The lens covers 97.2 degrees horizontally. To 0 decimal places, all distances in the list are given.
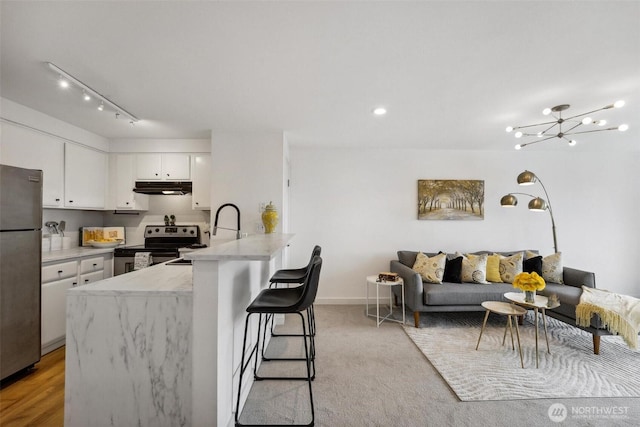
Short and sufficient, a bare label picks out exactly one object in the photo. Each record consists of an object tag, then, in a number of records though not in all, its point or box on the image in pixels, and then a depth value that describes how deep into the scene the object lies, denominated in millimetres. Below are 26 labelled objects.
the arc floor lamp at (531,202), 3127
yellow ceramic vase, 3393
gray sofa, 3441
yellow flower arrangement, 2646
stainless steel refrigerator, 2188
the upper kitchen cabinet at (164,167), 4008
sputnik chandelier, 2649
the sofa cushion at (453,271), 3798
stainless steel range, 3730
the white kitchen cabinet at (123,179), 4020
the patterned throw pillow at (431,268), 3697
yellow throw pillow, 3864
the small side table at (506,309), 2635
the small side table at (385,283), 3576
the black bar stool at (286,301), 1751
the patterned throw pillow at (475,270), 3749
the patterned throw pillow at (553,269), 3770
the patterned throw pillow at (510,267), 3840
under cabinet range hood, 3904
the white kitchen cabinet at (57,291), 2719
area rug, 2207
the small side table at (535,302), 2590
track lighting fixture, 2134
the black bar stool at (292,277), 2586
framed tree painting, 4559
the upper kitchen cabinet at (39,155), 2729
